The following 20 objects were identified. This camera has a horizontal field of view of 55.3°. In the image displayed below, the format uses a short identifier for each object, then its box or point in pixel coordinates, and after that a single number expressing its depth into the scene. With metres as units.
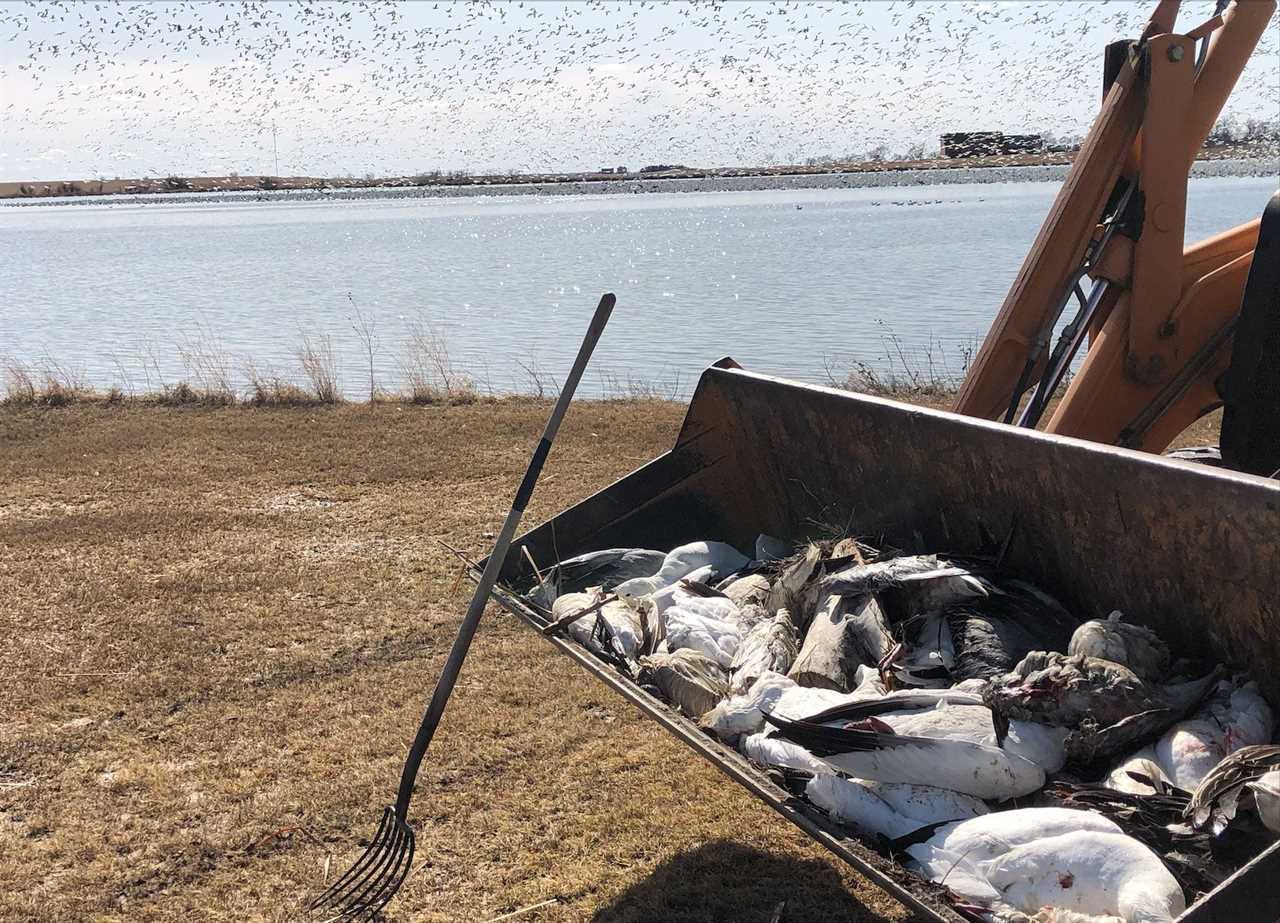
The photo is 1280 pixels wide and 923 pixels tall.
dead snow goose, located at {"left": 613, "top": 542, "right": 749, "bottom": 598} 4.30
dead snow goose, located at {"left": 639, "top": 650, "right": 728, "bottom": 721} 3.43
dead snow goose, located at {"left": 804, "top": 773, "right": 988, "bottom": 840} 2.65
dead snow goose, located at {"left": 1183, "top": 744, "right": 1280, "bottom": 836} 2.23
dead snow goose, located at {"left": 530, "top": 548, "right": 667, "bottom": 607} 4.45
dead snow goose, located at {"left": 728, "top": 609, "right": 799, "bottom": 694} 3.48
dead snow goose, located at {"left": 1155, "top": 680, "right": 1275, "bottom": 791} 2.62
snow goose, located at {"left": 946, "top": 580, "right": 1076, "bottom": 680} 3.18
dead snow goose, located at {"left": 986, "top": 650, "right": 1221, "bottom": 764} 2.78
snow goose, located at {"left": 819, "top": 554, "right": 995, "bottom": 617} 3.44
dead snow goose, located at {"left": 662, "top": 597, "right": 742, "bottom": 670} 3.76
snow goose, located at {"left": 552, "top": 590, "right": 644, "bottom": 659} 3.79
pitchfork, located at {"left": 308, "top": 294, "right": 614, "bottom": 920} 3.59
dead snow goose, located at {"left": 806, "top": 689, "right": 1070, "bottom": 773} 2.80
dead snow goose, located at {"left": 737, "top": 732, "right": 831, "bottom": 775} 2.88
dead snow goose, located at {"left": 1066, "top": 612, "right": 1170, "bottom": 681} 2.92
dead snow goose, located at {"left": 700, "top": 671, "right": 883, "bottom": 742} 3.12
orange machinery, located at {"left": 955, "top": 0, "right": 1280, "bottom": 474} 4.10
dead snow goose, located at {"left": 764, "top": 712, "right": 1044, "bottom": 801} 2.70
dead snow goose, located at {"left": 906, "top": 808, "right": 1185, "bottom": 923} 2.27
